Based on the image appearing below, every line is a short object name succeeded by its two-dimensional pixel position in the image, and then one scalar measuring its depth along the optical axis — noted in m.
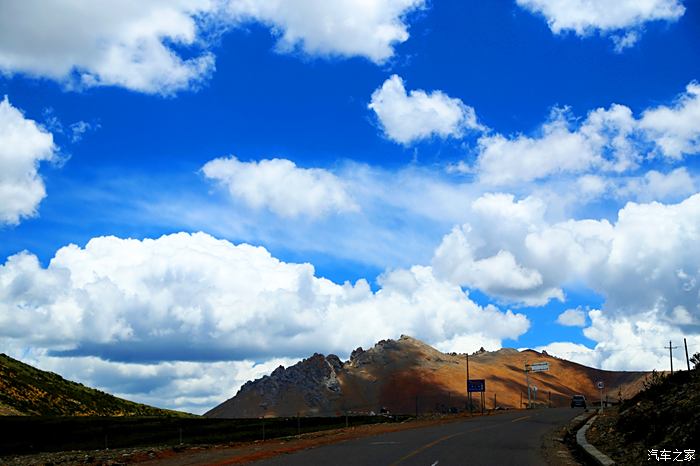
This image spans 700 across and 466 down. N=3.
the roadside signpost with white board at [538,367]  130.14
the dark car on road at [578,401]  84.94
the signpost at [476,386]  81.22
